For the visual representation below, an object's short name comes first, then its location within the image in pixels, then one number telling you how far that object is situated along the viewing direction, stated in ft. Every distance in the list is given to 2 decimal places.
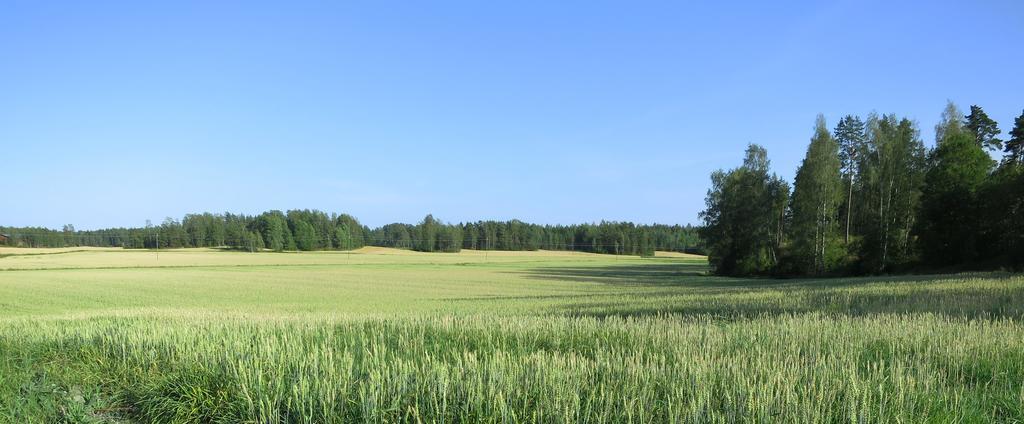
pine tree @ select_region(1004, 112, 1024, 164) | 183.93
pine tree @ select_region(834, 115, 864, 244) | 206.50
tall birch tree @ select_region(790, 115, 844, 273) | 183.73
